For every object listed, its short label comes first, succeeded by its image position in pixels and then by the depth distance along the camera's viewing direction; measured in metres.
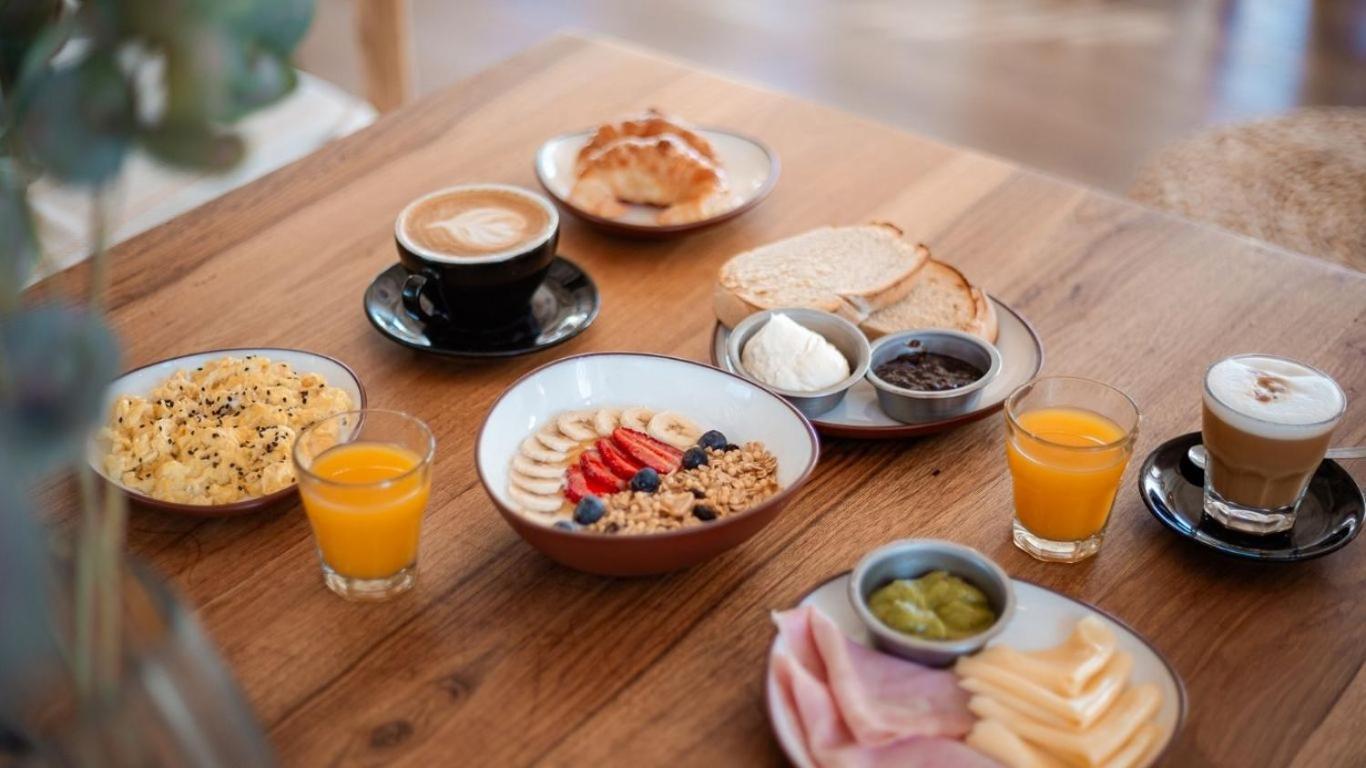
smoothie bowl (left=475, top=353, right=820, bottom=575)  1.11
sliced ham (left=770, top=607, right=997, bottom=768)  0.92
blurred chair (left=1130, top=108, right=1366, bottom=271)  2.53
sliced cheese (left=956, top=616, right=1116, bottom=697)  0.94
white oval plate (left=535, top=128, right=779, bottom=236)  1.72
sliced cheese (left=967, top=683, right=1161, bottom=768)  0.91
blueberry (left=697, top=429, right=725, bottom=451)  1.26
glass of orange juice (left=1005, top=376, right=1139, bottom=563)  1.14
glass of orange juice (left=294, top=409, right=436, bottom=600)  1.07
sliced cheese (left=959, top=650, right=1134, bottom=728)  0.93
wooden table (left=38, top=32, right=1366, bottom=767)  1.03
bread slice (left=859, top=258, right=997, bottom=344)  1.49
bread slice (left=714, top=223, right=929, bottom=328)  1.52
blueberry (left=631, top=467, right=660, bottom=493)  1.19
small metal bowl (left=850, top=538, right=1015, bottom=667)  0.98
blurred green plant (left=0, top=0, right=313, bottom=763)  0.59
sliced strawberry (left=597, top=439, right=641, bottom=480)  1.24
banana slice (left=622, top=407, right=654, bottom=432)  1.30
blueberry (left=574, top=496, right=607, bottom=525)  1.13
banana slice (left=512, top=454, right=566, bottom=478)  1.22
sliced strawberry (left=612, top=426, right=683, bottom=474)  1.25
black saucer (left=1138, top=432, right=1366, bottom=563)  1.18
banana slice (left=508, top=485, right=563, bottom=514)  1.18
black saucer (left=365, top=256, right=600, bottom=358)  1.47
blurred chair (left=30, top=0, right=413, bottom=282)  2.35
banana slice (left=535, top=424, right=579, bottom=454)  1.25
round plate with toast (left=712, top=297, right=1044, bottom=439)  1.33
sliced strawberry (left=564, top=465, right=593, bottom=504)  1.20
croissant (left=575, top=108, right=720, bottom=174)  1.82
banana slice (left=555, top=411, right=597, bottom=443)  1.28
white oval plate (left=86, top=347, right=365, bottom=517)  1.35
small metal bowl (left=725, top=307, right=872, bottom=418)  1.34
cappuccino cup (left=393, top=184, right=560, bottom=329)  1.45
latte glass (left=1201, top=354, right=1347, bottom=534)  1.14
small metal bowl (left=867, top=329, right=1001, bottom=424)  1.32
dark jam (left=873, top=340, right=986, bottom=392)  1.36
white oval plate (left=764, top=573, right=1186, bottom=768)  0.95
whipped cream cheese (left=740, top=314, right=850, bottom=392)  1.35
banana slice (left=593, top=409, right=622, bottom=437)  1.29
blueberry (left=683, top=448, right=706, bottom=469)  1.23
